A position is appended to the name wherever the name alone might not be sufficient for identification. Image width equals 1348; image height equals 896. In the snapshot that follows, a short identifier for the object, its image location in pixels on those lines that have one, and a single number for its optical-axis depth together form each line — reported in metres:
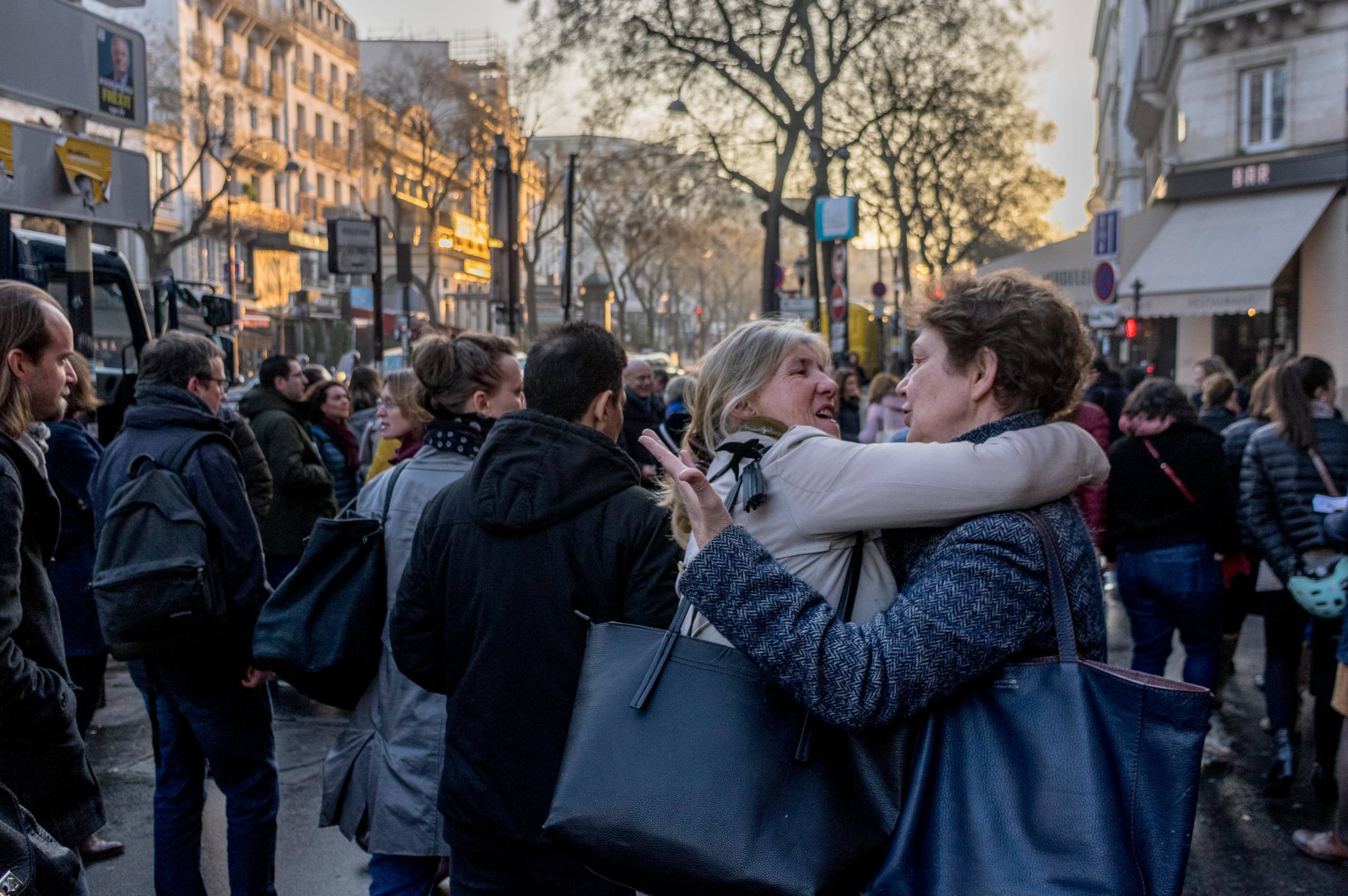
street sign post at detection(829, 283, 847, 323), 19.95
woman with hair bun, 3.12
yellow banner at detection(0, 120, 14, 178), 6.31
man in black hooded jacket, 2.63
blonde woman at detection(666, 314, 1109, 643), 1.74
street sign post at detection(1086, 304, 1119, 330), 18.19
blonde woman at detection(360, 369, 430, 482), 5.26
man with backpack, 3.43
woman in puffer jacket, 5.15
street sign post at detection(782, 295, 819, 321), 20.12
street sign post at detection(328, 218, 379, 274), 13.36
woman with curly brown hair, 1.67
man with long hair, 2.53
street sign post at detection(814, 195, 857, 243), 17.72
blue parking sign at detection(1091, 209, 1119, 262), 16.11
